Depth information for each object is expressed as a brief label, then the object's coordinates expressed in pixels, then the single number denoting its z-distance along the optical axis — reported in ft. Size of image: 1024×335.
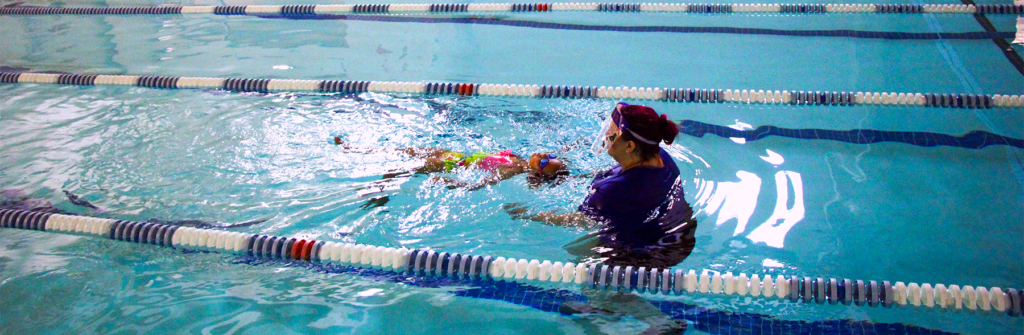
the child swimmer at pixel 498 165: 10.32
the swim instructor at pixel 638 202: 7.67
